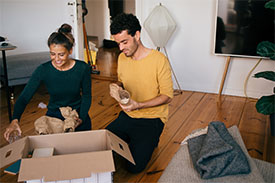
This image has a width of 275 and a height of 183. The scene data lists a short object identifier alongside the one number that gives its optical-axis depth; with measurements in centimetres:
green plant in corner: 203
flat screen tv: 317
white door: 415
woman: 181
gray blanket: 133
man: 191
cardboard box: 122
